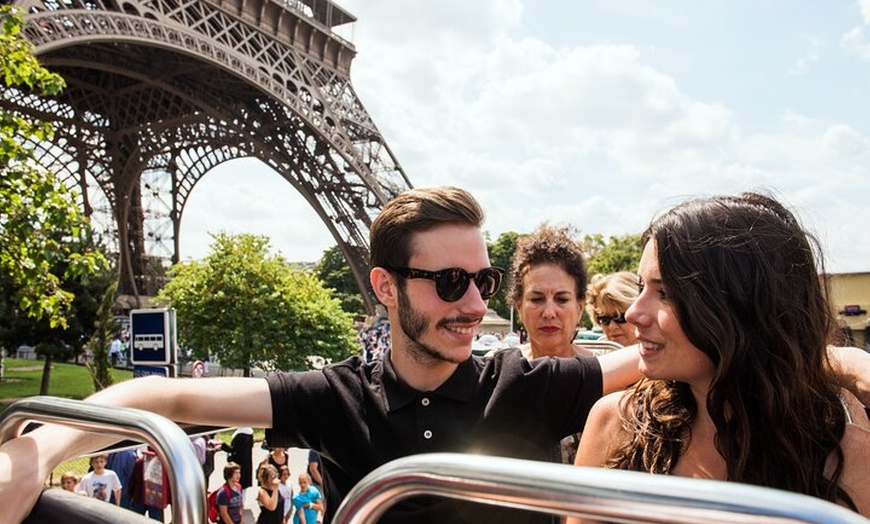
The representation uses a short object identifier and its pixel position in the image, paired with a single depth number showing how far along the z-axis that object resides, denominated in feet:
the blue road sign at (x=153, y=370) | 28.78
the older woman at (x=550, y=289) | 12.39
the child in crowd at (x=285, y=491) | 28.37
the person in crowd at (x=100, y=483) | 24.39
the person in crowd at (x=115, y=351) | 95.81
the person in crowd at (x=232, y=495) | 25.48
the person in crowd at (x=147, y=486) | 25.20
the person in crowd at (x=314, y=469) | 28.53
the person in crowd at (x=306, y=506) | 28.37
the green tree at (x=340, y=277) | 216.95
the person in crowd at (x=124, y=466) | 26.58
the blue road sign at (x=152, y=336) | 28.06
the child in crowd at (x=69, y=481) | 23.06
